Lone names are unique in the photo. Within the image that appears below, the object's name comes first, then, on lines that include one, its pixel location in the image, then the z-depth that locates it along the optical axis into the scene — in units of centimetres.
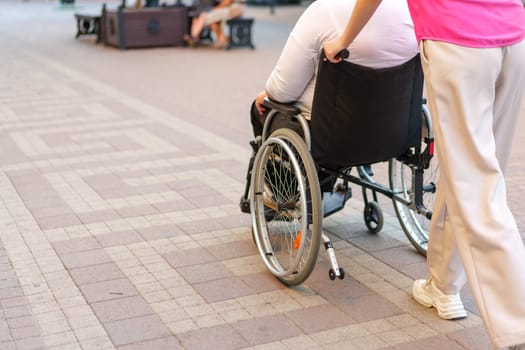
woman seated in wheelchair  361
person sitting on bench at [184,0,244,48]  1388
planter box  1378
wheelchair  364
